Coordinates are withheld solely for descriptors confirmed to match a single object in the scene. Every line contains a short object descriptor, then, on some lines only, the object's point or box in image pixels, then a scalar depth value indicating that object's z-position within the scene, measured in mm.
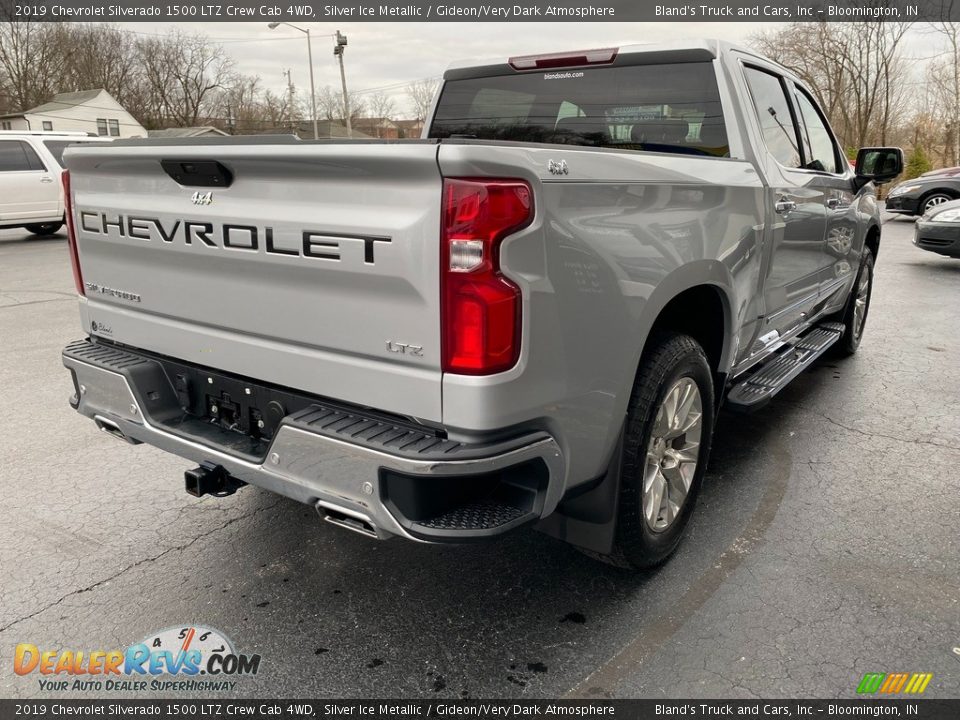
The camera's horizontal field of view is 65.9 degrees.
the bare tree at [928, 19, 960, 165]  28359
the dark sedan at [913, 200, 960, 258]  10258
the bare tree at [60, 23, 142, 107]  60750
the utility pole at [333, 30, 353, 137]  34894
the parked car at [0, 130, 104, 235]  13695
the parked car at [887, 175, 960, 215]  14992
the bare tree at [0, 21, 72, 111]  54594
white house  53250
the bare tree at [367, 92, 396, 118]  68812
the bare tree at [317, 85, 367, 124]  60406
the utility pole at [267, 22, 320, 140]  39003
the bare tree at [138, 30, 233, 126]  67438
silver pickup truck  1937
